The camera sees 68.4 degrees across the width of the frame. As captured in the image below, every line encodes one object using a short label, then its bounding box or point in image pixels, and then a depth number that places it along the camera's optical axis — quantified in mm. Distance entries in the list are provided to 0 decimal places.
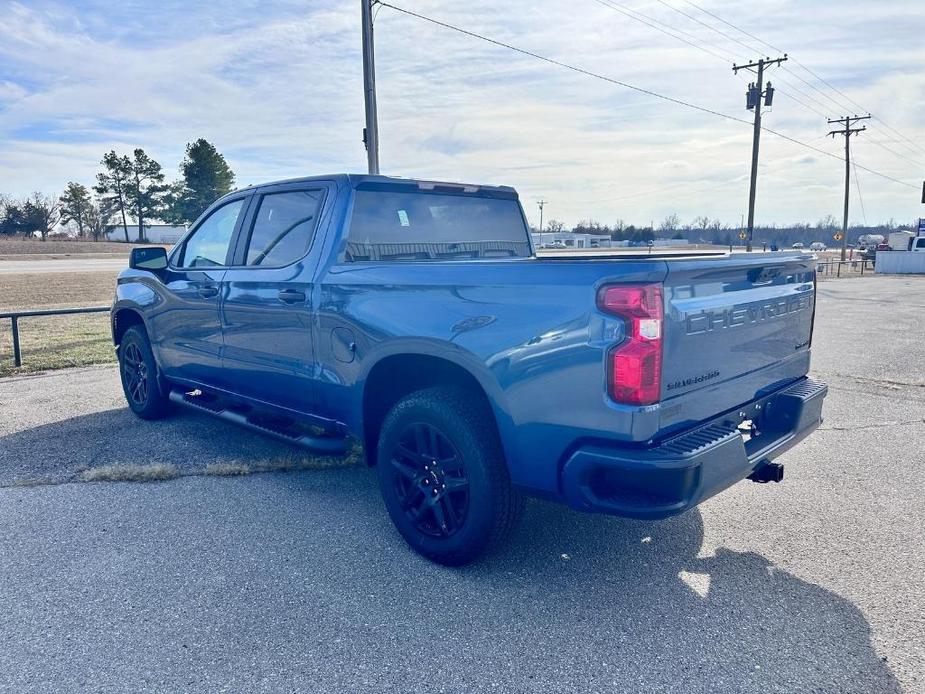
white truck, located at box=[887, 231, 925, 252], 55400
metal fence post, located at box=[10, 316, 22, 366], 8523
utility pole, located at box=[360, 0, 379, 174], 12750
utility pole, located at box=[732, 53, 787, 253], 29734
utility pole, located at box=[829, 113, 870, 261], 44438
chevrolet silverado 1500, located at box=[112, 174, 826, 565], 2635
